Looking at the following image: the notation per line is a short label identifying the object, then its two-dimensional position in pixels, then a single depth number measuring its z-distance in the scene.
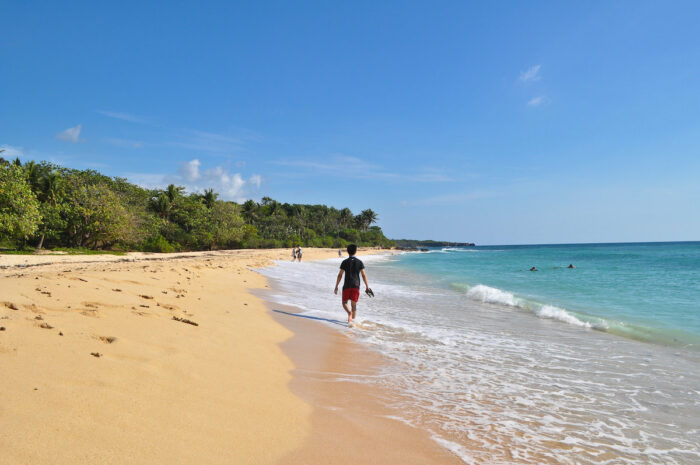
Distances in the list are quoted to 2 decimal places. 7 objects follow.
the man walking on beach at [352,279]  8.20
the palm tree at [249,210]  76.62
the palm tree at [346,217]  117.62
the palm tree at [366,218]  121.38
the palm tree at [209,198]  55.09
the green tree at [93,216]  28.97
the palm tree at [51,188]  28.86
